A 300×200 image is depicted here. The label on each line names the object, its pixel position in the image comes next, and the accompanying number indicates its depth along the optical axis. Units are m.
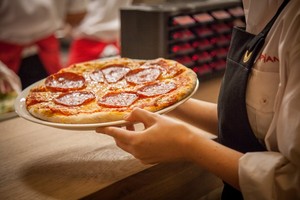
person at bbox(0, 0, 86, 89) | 2.59
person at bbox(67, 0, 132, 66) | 3.17
